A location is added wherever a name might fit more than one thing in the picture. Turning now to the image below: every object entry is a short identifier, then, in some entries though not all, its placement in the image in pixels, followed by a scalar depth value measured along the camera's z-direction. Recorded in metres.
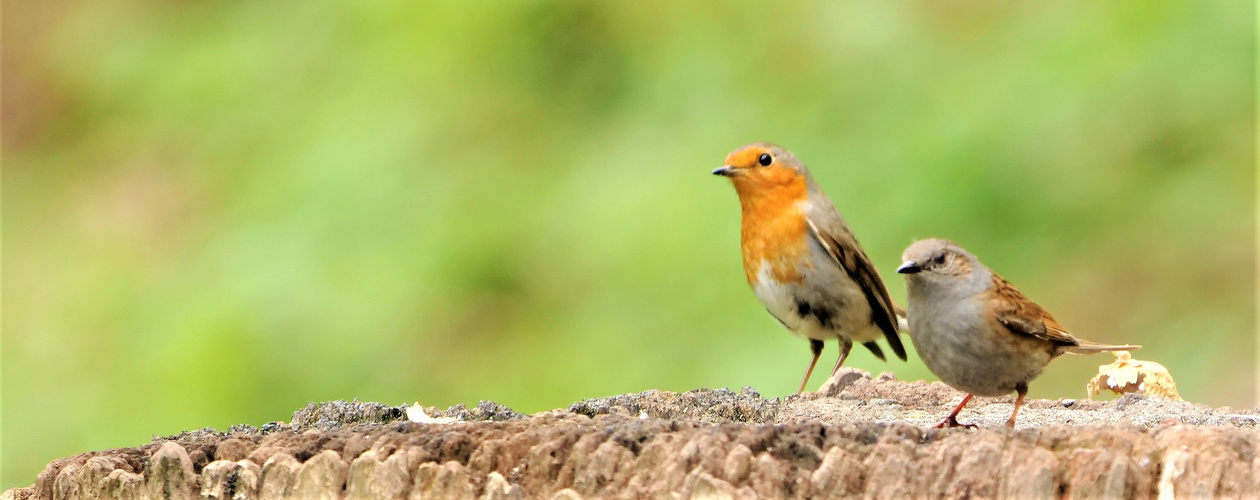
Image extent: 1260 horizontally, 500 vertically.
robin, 11.63
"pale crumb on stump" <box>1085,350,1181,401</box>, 9.34
